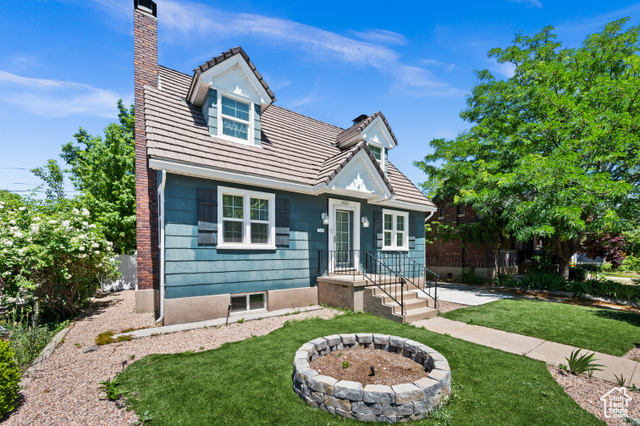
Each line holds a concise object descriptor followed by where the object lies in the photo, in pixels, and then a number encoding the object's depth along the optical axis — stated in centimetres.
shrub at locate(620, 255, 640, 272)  1542
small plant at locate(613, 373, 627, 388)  377
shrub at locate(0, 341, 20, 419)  296
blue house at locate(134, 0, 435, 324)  645
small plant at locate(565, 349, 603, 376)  411
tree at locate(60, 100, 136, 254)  1432
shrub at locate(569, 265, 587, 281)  1361
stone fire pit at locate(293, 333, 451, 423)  296
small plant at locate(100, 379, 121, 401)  336
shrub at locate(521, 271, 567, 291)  1170
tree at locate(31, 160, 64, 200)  2382
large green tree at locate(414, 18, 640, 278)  976
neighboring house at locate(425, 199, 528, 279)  1536
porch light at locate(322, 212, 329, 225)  869
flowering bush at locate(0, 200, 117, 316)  604
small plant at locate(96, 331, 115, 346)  524
